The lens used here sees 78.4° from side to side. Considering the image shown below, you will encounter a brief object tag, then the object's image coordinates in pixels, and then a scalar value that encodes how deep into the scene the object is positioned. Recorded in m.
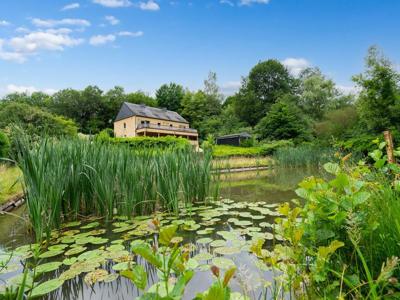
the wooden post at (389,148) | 2.37
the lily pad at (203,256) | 2.33
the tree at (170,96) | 45.12
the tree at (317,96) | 29.12
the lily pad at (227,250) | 2.44
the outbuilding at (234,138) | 28.55
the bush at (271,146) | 20.19
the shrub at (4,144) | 9.37
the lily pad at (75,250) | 2.45
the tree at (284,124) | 23.47
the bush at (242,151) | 18.61
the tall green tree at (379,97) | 13.26
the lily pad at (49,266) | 2.05
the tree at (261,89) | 35.19
